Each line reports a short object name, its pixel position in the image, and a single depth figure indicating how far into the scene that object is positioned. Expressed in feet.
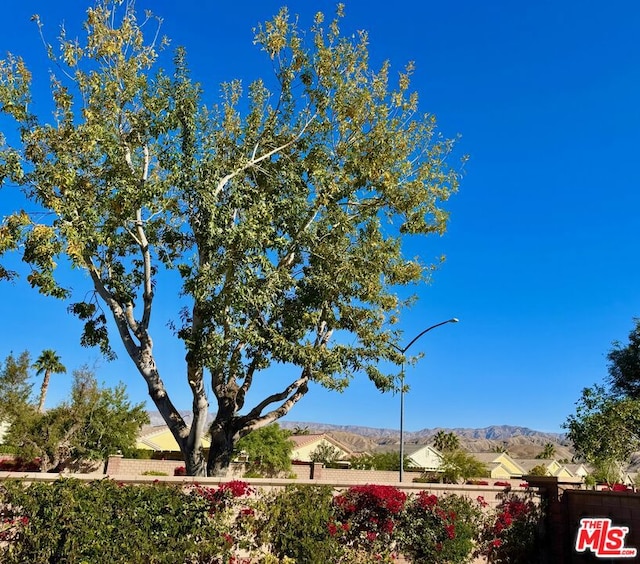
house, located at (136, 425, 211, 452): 216.64
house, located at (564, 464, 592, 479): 265.95
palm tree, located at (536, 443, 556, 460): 324.39
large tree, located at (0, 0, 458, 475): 51.11
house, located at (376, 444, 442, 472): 231.91
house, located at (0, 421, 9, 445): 141.08
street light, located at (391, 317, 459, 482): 88.66
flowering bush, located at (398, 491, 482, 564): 44.70
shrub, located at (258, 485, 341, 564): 39.40
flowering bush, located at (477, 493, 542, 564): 48.49
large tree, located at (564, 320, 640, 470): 84.94
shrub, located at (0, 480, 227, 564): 31.24
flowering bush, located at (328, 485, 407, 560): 42.52
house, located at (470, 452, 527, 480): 230.54
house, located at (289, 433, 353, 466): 219.20
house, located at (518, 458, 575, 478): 248.73
